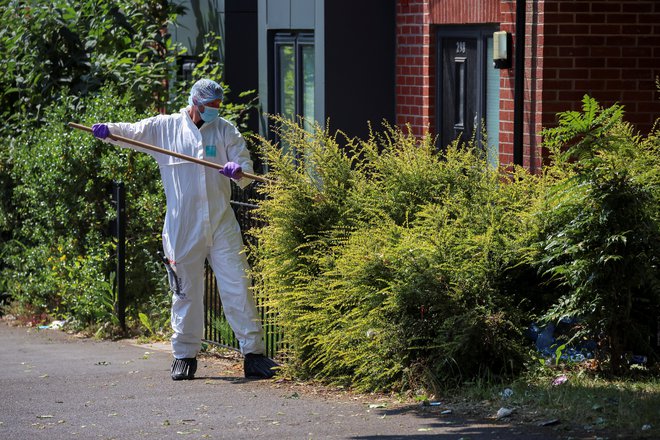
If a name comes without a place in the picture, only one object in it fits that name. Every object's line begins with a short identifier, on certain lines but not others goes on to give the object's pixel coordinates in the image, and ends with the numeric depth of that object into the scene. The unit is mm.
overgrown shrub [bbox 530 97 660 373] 12890
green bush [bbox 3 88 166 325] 20782
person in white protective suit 16023
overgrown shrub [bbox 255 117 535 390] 13545
